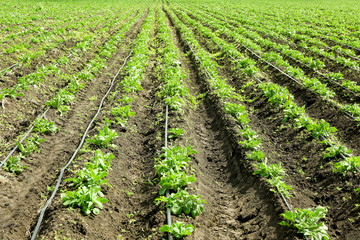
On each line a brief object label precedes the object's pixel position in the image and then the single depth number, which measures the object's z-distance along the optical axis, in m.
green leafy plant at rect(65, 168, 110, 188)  4.48
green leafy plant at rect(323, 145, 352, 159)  5.39
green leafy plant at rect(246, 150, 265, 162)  5.31
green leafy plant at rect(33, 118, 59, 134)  6.34
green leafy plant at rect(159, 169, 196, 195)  4.56
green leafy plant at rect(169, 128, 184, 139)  6.27
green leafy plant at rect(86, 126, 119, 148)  5.71
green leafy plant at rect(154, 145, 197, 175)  4.92
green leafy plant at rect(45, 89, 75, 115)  7.45
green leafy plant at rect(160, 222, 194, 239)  3.64
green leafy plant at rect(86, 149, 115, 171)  4.85
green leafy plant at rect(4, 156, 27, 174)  5.12
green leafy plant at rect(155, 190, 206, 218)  4.18
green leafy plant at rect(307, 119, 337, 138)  6.10
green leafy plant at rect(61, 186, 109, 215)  4.07
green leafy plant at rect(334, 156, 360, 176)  4.89
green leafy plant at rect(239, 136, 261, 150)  5.75
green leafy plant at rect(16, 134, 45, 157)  5.59
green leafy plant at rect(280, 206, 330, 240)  3.61
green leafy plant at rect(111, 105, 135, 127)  7.02
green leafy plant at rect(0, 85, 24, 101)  7.32
